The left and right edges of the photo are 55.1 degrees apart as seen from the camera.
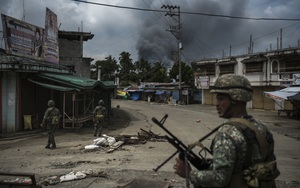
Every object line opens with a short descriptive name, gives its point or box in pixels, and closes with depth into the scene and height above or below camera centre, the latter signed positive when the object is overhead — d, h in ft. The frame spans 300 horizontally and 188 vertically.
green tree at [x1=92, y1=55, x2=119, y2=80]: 242.78 +21.86
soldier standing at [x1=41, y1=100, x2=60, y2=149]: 36.50 -3.52
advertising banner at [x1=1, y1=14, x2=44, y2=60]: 50.26 +10.39
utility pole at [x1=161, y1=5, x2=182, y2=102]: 139.85 +32.01
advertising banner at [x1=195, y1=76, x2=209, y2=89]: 135.23 +5.24
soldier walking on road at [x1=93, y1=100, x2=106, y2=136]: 45.16 -3.76
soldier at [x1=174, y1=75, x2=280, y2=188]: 7.30 -1.54
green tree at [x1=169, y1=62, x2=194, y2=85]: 198.59 +13.98
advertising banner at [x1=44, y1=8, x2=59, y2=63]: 62.54 +12.25
